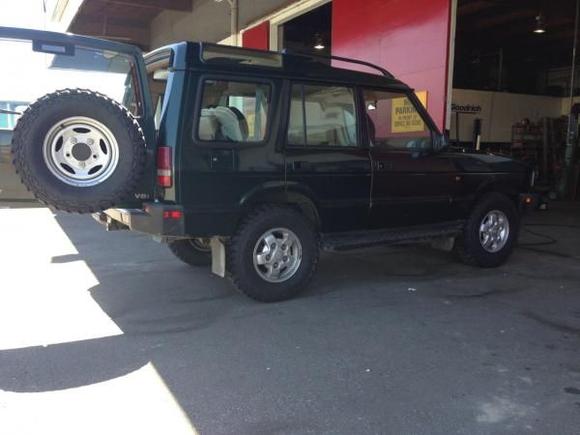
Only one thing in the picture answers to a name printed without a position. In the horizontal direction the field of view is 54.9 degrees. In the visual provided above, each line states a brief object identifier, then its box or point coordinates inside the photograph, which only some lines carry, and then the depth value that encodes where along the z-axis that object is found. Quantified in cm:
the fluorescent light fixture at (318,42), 1616
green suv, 430
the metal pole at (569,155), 1414
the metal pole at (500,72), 2134
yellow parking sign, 612
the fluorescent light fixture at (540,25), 1382
